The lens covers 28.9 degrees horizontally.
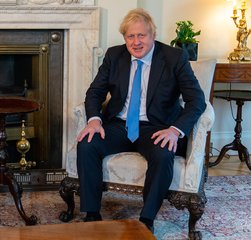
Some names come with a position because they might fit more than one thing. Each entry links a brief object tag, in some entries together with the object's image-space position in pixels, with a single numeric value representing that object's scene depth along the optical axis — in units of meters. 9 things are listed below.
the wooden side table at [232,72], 3.29
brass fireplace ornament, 3.12
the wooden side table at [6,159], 2.47
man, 2.29
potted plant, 3.29
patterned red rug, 2.52
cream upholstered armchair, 2.33
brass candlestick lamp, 3.53
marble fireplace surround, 2.97
